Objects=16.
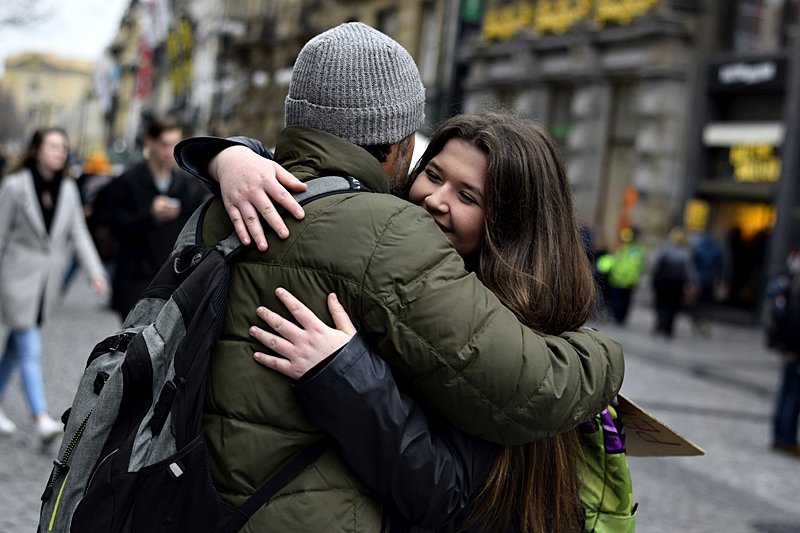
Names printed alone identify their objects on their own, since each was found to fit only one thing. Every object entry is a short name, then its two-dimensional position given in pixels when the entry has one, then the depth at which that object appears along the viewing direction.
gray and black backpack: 1.93
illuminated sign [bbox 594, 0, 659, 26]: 22.12
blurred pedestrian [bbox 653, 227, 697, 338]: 17.61
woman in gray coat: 6.64
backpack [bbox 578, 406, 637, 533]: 2.42
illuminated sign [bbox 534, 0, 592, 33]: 24.09
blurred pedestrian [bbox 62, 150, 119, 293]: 13.17
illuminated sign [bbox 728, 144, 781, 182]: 19.91
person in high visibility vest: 19.08
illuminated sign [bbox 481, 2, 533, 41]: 26.13
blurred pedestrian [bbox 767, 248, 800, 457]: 8.57
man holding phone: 6.07
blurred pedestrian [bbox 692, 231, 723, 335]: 19.89
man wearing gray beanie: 1.95
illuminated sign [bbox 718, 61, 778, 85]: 19.95
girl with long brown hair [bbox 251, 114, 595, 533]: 2.23
